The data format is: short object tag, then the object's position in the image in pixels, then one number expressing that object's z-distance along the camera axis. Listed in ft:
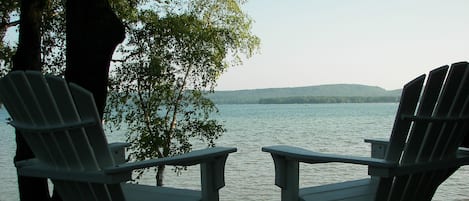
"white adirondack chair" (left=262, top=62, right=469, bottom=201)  7.56
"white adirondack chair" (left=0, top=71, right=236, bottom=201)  7.41
